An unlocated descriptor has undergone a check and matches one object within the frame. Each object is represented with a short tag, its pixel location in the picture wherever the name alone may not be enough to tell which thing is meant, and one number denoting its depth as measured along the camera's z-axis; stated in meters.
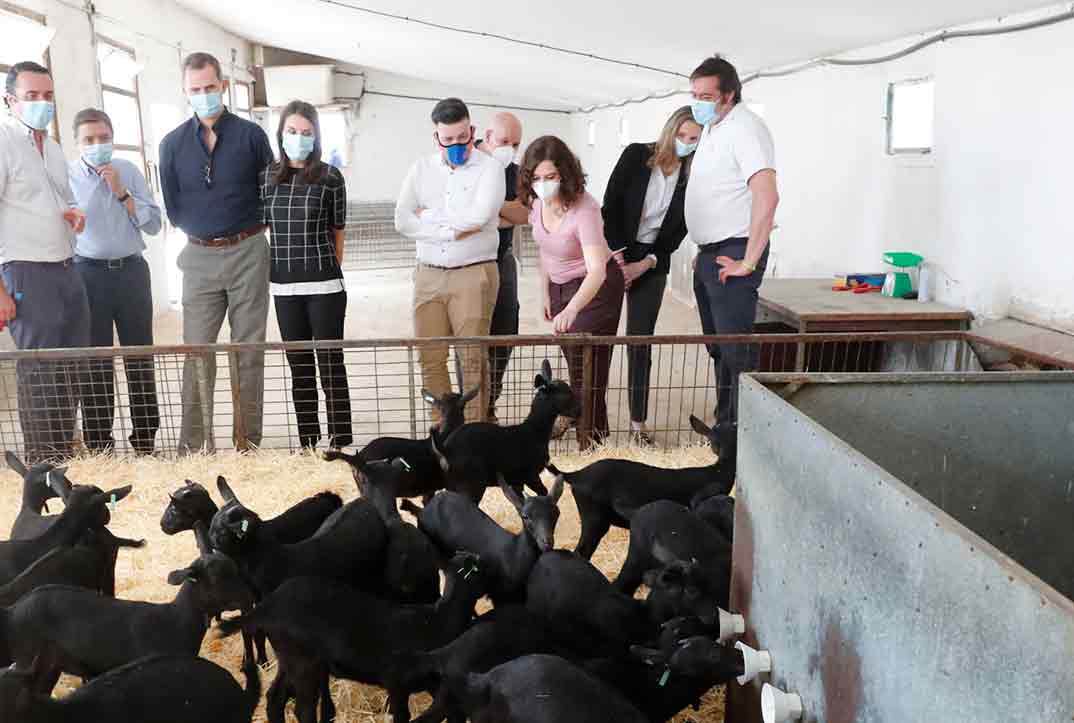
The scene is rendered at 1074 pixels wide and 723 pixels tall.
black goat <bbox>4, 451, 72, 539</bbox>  2.73
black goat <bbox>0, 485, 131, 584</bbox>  2.44
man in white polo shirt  3.60
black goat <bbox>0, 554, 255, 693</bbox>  2.09
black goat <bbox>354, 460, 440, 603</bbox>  2.59
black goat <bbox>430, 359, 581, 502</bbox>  3.17
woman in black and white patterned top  3.96
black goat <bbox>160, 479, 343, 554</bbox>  2.54
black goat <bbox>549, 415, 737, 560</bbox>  2.95
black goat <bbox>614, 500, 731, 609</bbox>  2.43
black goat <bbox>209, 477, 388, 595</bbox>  2.29
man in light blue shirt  4.25
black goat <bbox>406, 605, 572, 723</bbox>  2.01
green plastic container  4.88
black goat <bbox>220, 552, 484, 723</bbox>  2.08
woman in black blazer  4.22
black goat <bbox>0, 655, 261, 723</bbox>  1.69
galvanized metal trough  1.10
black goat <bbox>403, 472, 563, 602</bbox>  2.44
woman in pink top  3.88
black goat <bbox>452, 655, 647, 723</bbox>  1.71
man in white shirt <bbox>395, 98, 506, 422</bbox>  4.05
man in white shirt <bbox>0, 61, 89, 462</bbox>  3.70
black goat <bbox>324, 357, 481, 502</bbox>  3.19
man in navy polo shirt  4.05
